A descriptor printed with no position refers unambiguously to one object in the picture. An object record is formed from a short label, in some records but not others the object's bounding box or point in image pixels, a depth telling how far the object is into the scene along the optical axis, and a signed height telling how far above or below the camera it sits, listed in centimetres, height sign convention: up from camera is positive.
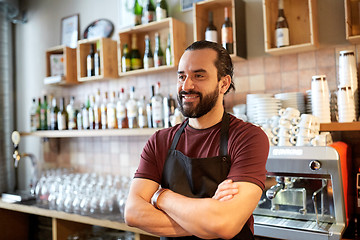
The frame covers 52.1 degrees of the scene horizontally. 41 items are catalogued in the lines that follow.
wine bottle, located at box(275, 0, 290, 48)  238 +59
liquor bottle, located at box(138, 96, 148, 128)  299 +7
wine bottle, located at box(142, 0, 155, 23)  299 +93
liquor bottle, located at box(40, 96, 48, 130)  373 +12
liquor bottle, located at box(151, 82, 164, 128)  285 +9
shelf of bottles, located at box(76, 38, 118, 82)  319 +62
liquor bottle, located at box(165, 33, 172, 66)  284 +54
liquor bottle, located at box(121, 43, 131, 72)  308 +56
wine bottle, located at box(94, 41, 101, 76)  326 +59
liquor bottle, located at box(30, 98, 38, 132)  370 +10
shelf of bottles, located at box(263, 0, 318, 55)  238 +64
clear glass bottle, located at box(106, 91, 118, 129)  317 +9
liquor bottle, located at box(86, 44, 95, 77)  333 +57
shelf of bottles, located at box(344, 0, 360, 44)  211 +58
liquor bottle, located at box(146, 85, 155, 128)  297 +12
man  128 -17
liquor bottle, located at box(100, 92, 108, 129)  326 +11
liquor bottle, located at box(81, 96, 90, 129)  338 +9
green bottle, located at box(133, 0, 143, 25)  324 +104
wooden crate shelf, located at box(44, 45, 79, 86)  350 +58
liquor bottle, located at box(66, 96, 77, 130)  346 +11
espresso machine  173 -39
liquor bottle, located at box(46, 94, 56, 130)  366 +14
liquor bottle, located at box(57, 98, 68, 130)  353 +11
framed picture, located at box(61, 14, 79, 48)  369 +101
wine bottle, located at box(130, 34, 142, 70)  311 +64
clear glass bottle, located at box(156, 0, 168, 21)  294 +92
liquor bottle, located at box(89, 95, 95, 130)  336 +10
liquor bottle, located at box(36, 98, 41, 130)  372 +11
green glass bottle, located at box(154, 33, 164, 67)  292 +58
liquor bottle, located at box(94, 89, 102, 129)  332 +11
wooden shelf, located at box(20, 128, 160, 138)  278 -3
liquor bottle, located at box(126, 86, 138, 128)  306 +12
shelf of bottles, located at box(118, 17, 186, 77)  283 +66
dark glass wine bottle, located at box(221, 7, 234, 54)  256 +60
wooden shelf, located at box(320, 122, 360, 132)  199 -4
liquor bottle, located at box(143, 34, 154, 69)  297 +58
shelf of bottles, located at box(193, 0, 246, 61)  255 +72
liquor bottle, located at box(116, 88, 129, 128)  310 +10
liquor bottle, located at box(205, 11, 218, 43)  260 +63
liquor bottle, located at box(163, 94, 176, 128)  281 +13
